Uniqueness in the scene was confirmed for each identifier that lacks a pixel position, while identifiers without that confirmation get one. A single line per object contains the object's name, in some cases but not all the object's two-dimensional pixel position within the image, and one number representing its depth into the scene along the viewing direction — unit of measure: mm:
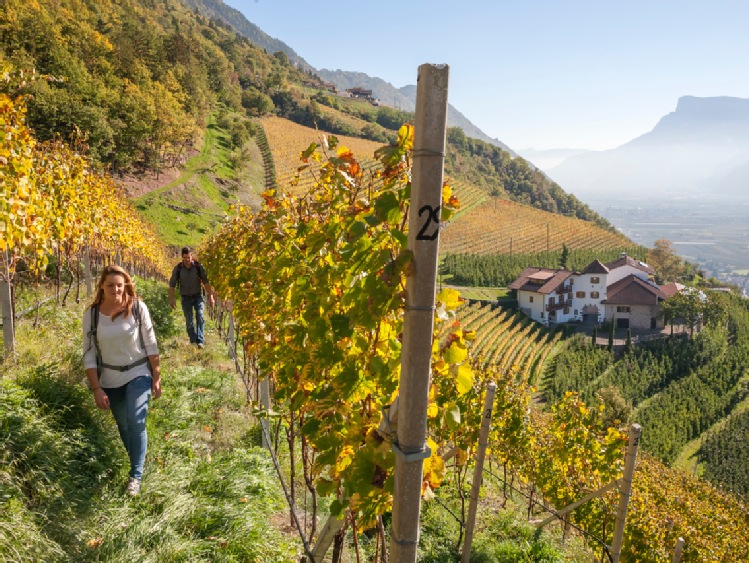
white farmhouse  44688
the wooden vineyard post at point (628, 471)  3355
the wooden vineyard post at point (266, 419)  4598
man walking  6465
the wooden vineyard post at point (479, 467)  3920
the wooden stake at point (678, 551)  4332
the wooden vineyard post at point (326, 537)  2097
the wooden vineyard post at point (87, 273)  8289
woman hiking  3107
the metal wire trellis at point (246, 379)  3606
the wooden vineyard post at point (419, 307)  1199
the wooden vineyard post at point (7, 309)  4137
